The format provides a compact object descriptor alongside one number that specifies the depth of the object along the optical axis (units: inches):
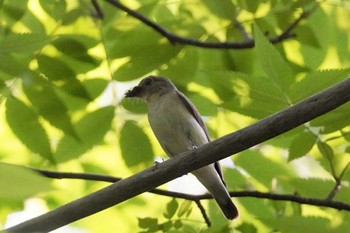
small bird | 323.1
